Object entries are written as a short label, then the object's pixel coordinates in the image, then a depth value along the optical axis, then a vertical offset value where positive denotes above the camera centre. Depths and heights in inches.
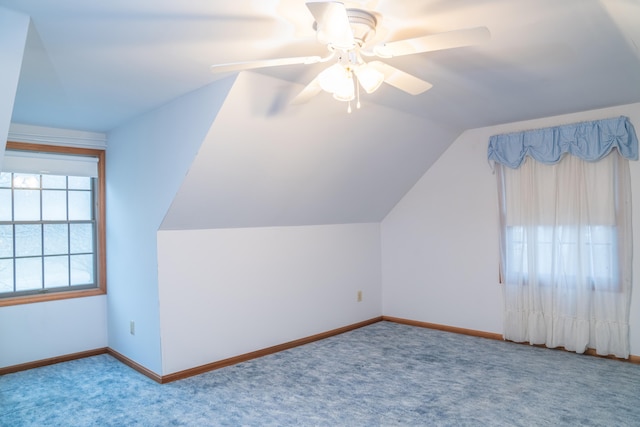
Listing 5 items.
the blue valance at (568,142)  146.9 +27.2
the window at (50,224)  157.2 +1.3
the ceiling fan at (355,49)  66.4 +29.8
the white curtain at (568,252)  150.2 -13.2
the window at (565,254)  152.3 -14.1
